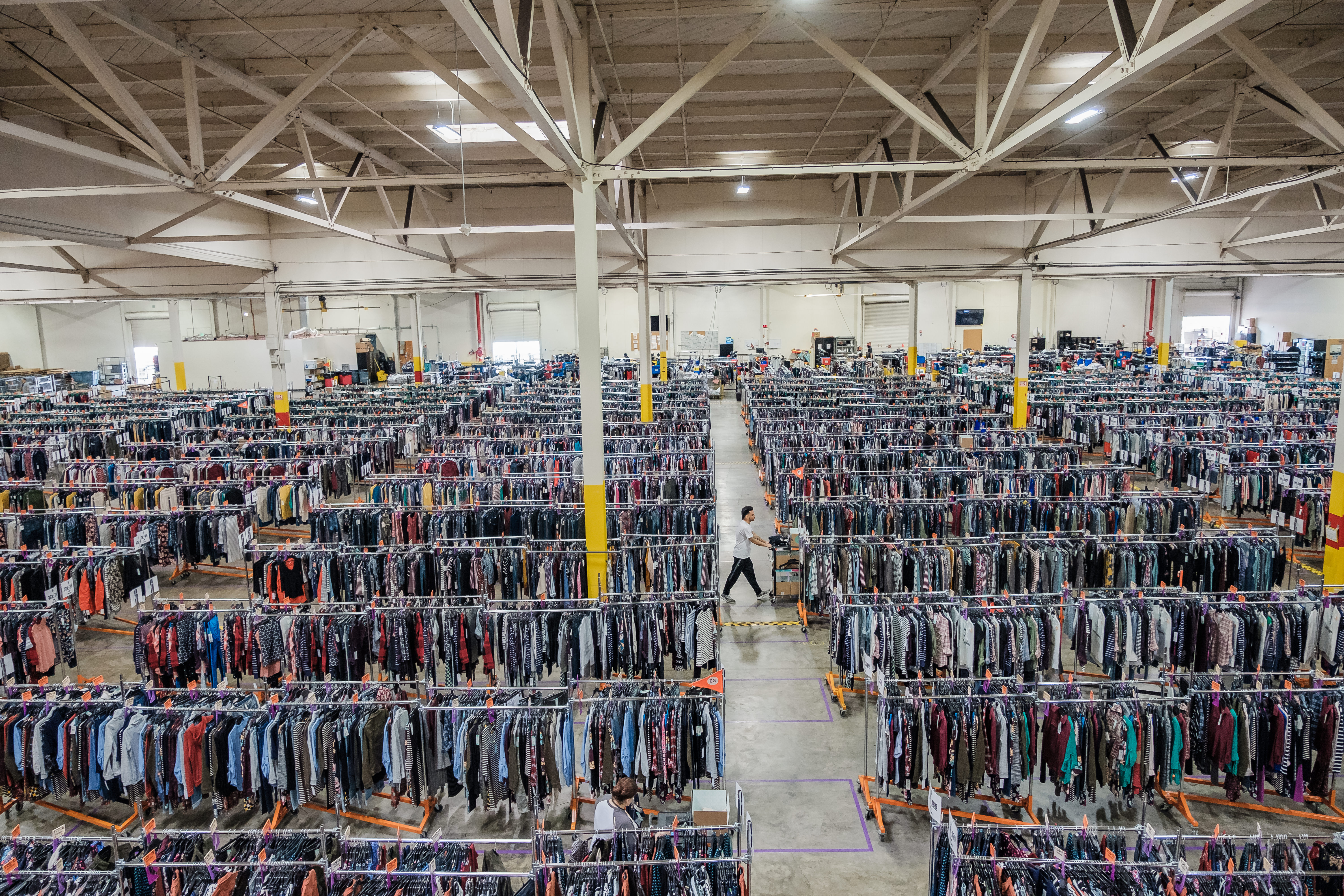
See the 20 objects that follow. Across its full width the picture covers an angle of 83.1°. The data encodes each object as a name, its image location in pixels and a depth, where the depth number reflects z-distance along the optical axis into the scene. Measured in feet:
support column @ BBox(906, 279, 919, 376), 101.96
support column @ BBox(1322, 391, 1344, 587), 32.68
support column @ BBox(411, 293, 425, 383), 106.42
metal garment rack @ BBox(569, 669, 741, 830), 20.40
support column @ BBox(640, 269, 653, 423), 69.46
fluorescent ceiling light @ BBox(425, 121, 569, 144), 52.31
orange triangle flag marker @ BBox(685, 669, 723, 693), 20.10
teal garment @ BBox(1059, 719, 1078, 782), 19.97
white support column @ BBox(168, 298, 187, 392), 97.19
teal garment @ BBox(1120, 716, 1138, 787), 19.88
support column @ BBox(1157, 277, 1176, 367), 97.66
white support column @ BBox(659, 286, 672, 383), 100.63
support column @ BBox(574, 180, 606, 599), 32.76
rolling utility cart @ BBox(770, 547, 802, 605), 37.06
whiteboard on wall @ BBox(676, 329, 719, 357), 141.59
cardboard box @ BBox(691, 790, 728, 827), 17.29
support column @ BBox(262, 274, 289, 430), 78.48
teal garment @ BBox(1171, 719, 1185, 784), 19.95
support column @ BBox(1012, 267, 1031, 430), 72.43
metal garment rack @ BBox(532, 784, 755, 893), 14.53
